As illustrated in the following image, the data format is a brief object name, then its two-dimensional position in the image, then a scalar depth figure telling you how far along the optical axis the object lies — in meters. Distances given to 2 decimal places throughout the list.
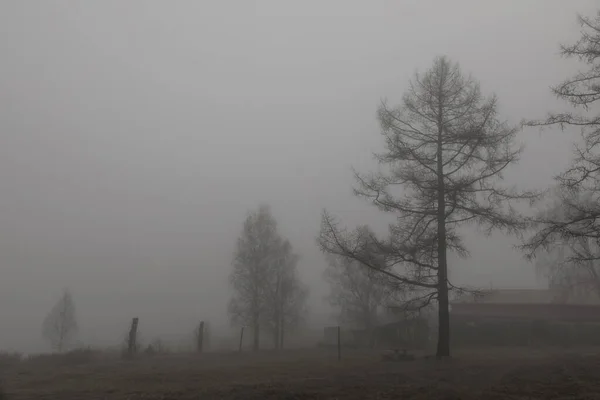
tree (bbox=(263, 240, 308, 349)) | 36.66
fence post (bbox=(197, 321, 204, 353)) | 28.92
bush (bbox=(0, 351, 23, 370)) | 20.08
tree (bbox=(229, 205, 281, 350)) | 35.91
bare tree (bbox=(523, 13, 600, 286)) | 11.50
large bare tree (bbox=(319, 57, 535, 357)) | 14.97
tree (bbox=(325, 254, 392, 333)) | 38.95
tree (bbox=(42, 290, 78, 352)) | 51.88
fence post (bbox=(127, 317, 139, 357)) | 23.20
